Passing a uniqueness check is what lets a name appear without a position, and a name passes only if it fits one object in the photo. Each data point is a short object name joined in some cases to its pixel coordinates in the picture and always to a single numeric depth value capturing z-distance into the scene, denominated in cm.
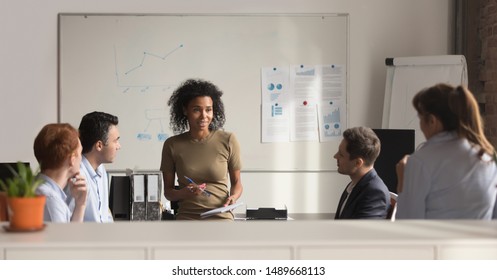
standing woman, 382
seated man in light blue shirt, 331
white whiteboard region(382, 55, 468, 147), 599
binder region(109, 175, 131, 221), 409
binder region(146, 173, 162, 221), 405
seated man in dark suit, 307
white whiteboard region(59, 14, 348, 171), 625
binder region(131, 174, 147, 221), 405
